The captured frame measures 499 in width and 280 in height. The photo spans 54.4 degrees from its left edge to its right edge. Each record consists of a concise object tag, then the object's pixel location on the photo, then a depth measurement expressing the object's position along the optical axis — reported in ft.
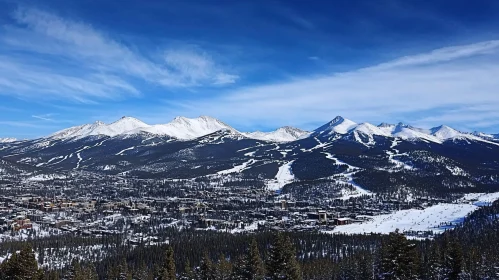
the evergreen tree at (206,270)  194.18
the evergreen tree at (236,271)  196.02
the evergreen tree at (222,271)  205.26
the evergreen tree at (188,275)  216.43
